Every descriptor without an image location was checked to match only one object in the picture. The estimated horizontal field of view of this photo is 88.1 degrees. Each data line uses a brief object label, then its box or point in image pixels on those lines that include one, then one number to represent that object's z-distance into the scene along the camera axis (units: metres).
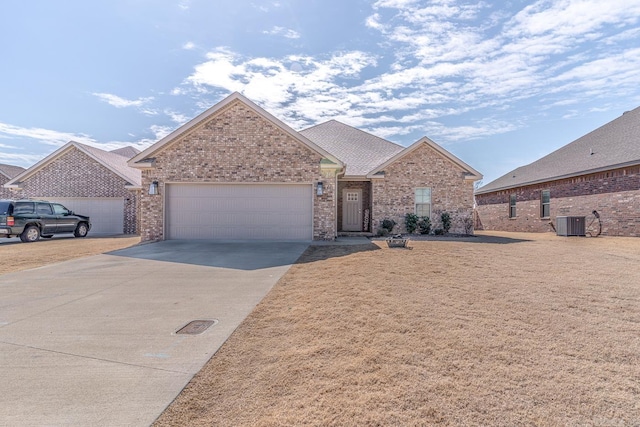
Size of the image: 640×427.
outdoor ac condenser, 15.23
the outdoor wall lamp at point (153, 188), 12.54
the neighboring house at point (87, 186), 18.59
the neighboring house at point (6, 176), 22.08
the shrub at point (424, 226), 15.57
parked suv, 13.64
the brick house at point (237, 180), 12.55
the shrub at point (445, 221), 15.80
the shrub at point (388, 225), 15.60
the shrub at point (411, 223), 15.62
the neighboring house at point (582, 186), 14.16
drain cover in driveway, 4.03
